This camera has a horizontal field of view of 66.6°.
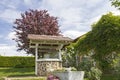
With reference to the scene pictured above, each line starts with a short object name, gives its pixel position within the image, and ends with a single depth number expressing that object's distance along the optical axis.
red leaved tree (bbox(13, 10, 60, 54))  10.58
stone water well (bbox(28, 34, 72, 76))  7.53
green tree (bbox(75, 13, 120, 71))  5.53
